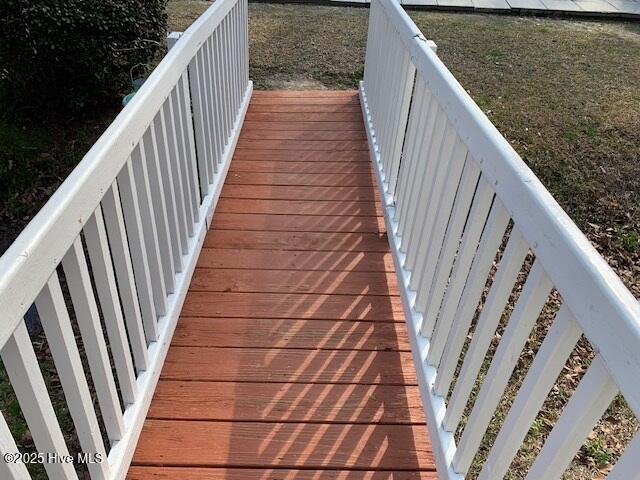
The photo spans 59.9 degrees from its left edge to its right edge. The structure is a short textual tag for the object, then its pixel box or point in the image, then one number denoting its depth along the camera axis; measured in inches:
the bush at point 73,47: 139.7
